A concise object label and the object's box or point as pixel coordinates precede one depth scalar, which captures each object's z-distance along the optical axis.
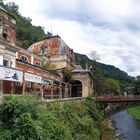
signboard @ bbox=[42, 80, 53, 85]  18.16
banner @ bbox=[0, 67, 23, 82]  11.24
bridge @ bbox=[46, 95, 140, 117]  22.99
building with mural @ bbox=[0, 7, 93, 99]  14.72
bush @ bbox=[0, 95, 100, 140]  9.19
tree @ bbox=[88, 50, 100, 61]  40.10
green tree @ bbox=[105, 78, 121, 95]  54.83
